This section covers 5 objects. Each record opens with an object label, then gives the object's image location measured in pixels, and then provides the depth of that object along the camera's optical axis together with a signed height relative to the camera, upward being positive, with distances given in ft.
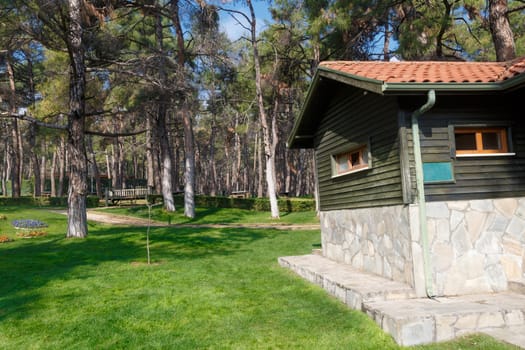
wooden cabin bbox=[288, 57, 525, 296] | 21.07 +0.58
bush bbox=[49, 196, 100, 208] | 95.40 +0.13
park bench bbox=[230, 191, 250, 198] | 112.27 +0.11
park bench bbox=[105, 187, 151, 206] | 87.66 +1.14
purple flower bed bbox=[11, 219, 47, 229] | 51.85 -2.57
